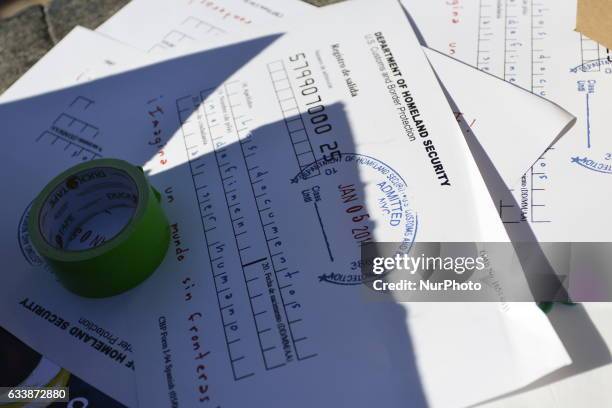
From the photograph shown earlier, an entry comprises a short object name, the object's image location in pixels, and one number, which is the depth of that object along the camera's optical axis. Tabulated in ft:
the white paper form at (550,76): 2.37
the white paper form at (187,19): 3.14
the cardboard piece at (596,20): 2.72
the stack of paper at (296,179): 2.14
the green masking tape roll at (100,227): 2.25
